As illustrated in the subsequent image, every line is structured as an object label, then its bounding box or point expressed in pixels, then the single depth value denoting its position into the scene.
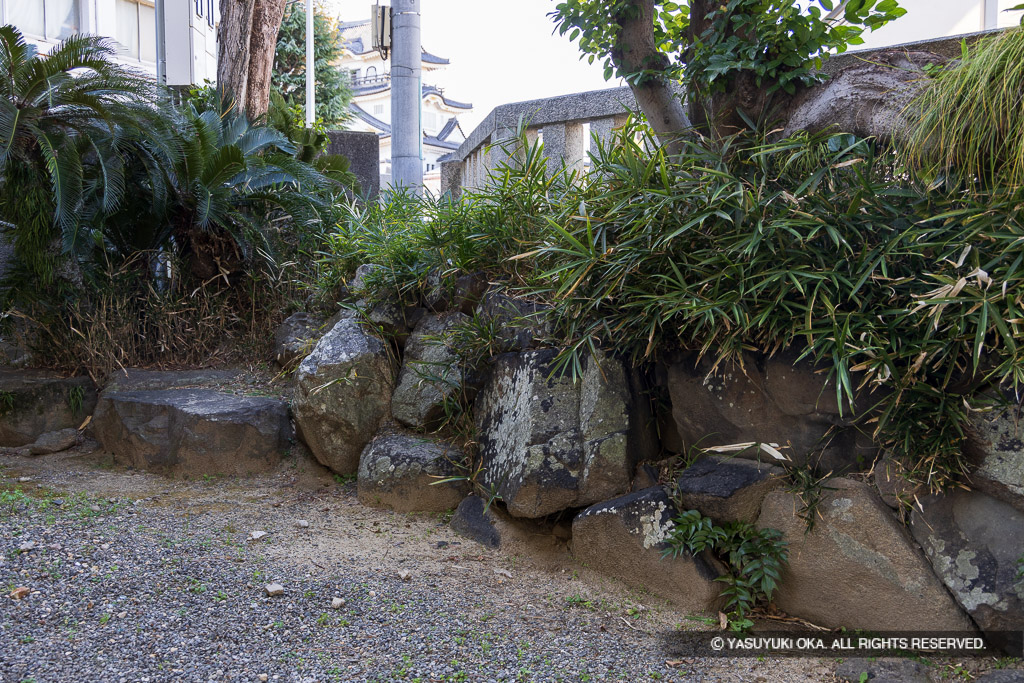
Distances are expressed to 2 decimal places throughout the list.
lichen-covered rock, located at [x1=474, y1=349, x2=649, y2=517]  3.15
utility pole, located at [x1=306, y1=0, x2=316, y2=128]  15.18
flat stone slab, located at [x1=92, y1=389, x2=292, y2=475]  4.20
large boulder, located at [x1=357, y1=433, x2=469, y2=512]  3.67
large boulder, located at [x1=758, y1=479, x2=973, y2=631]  2.57
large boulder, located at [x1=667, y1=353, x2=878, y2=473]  2.78
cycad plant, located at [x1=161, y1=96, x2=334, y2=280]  4.78
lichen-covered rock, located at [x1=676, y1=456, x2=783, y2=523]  2.85
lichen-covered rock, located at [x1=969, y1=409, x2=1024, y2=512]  2.43
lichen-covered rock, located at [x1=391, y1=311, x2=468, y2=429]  3.87
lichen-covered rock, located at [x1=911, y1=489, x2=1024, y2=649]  2.44
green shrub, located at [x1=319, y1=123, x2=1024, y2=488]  2.49
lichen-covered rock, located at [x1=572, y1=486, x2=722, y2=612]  2.83
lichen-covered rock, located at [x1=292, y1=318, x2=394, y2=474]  4.05
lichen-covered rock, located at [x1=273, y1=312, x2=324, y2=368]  4.70
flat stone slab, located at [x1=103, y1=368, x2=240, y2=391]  4.63
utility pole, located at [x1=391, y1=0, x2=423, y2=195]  5.92
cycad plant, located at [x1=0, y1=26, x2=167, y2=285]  4.47
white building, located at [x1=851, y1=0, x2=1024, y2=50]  6.11
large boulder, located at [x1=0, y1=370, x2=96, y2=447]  4.69
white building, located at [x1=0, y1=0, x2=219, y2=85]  11.32
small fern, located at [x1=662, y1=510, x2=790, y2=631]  2.74
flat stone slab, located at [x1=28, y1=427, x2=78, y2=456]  4.62
